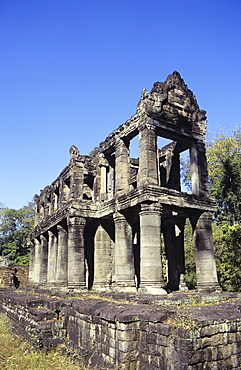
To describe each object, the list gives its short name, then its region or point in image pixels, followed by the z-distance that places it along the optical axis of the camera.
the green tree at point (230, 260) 17.86
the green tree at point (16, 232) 40.75
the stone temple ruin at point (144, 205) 12.06
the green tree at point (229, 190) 20.83
